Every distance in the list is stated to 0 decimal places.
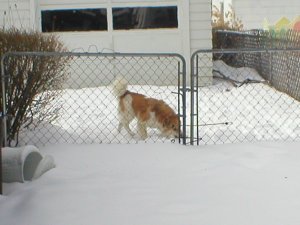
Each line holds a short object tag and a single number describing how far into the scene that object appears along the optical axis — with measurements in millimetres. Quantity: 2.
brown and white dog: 7336
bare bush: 5793
